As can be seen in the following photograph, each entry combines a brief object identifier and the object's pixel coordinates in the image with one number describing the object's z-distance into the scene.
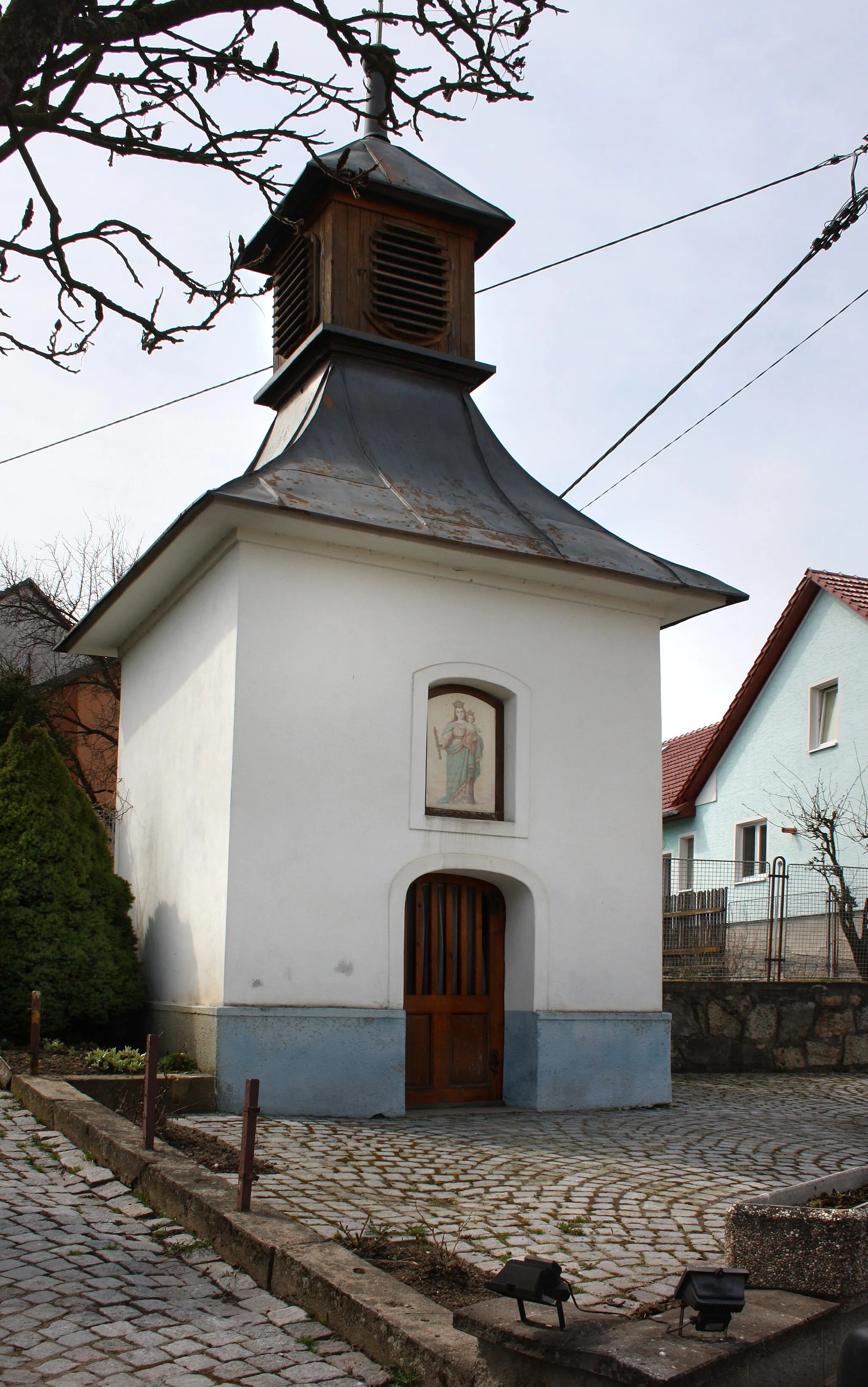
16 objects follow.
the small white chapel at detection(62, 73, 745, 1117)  9.95
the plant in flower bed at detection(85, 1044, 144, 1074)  9.43
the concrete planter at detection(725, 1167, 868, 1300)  3.93
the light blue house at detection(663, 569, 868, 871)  21.45
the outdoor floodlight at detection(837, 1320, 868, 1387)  2.53
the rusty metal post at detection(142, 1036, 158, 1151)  6.46
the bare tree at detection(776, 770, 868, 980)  16.20
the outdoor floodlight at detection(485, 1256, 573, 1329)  3.51
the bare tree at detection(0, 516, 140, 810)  25.62
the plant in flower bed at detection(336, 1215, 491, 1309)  4.77
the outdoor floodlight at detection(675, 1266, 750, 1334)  3.49
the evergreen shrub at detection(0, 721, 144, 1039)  10.34
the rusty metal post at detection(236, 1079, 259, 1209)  5.47
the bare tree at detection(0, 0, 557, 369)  4.77
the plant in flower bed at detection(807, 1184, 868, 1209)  4.71
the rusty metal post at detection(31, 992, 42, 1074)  9.11
